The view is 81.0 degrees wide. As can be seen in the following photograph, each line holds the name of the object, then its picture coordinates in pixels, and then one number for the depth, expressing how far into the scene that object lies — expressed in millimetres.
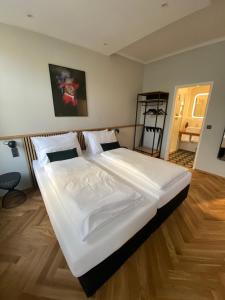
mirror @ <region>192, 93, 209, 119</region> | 4380
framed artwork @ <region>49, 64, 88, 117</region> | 2424
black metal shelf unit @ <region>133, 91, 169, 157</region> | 3616
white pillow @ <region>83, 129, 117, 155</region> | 2678
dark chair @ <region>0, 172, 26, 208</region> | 1894
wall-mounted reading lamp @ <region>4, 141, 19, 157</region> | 2072
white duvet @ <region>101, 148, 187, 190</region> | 1614
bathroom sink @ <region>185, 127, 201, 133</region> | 4510
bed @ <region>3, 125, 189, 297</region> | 990
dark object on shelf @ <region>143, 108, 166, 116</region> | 3642
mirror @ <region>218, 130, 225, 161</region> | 2779
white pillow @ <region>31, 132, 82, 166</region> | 2112
